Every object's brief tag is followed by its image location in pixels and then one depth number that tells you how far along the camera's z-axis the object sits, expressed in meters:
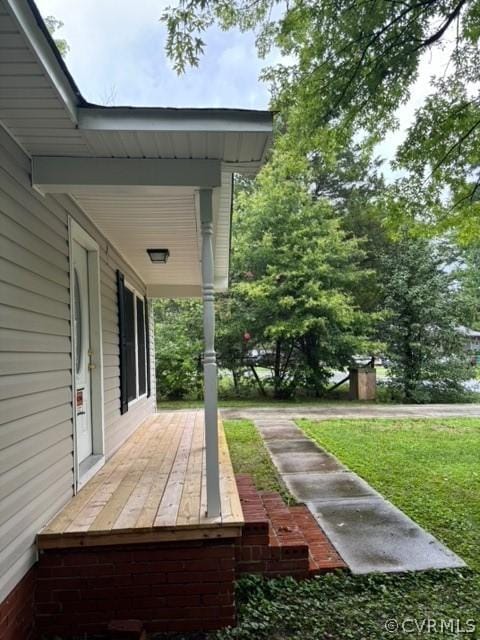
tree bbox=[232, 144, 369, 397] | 11.35
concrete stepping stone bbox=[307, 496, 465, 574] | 2.85
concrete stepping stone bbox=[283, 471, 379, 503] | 4.13
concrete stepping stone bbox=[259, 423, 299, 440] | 6.95
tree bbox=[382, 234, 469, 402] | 11.55
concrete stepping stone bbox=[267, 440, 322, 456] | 6.00
